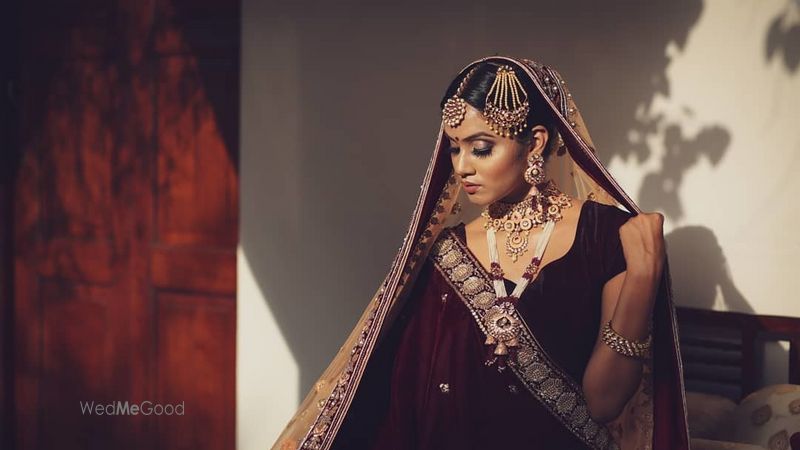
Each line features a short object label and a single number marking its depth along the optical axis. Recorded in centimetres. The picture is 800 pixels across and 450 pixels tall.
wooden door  401
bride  201
